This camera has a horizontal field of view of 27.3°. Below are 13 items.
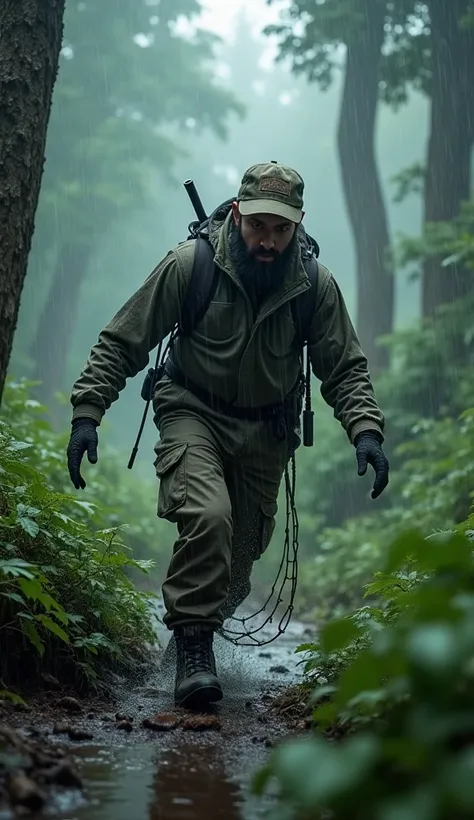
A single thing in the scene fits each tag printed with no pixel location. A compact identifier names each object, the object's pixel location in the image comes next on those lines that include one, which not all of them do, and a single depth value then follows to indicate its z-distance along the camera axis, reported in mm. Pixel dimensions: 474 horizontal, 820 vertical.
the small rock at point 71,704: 3791
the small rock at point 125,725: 3600
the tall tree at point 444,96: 14875
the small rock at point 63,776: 2488
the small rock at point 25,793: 2266
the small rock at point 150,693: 4375
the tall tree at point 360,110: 16469
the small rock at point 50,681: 3994
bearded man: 4500
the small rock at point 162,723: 3656
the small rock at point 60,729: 3354
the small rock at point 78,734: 3328
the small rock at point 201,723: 3686
